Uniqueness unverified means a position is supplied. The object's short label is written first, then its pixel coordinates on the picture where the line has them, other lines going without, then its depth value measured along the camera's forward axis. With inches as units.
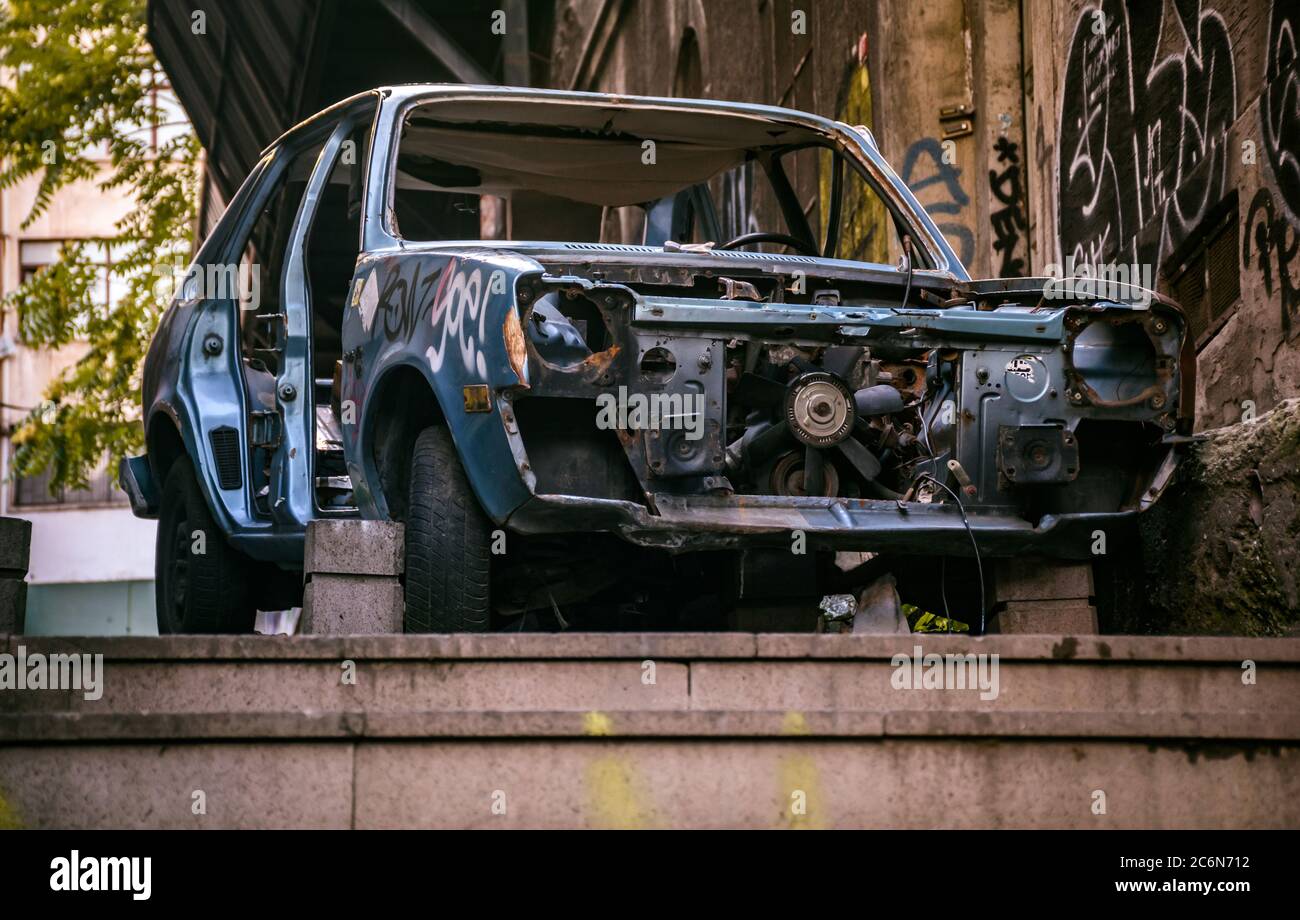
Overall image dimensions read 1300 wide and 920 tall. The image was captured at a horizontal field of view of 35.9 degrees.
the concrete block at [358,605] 233.0
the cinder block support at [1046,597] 242.8
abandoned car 225.1
